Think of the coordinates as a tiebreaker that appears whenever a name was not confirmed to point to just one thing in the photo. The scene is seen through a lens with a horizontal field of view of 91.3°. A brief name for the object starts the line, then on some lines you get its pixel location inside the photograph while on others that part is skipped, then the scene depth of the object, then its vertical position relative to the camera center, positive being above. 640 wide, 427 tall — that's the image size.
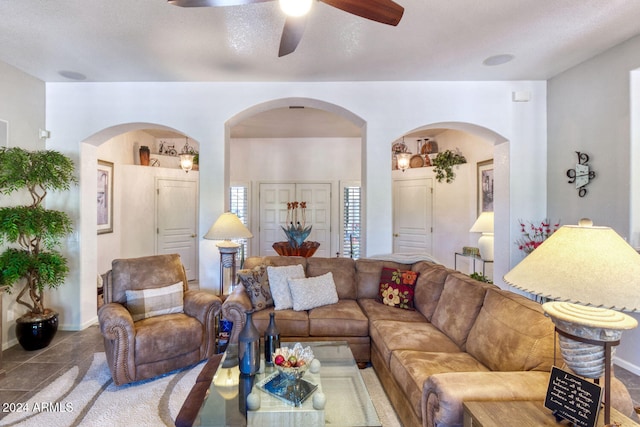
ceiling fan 1.61 +1.09
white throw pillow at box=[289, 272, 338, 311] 2.96 -0.76
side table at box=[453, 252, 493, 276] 4.16 -0.72
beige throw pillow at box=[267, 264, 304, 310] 3.00 -0.68
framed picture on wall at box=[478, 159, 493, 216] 4.60 +0.42
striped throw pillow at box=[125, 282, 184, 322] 2.80 -0.81
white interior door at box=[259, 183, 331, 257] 6.16 +0.09
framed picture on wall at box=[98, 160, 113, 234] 4.64 +0.26
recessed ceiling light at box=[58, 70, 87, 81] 3.36 +1.52
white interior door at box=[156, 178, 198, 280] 5.50 -0.11
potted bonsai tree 2.88 -0.22
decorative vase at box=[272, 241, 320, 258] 4.21 -0.48
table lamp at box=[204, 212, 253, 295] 3.32 -0.24
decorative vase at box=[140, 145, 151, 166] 5.41 +1.00
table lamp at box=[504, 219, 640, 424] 1.08 -0.27
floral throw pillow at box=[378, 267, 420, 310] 3.06 -0.75
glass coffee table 1.54 -1.00
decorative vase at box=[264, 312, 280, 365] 1.99 -0.82
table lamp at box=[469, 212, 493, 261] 3.64 -0.22
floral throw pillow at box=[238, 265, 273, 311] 2.98 -0.71
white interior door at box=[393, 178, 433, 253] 5.68 -0.02
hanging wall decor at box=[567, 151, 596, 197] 3.12 +0.40
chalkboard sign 1.09 -0.67
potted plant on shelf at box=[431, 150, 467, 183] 5.20 +0.85
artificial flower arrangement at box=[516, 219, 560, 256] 3.54 -0.22
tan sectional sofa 1.43 -0.83
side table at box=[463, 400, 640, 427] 1.17 -0.79
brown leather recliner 2.43 -0.94
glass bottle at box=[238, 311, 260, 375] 1.82 -0.79
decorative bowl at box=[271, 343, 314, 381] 1.70 -0.82
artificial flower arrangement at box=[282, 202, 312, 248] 4.19 -0.18
